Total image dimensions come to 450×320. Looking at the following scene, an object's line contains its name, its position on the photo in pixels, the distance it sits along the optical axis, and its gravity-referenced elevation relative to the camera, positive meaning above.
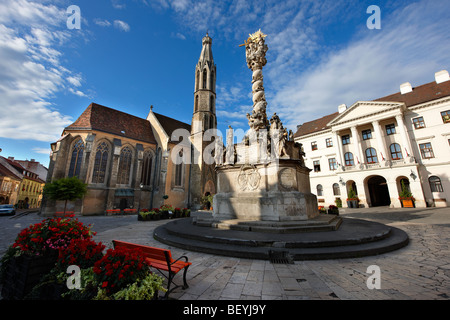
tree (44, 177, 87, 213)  17.97 +1.03
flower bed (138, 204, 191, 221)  13.79 -1.11
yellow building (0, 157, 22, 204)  31.02 +3.12
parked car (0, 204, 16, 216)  19.91 -0.99
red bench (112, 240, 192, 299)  2.90 -1.03
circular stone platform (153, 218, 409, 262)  4.51 -1.26
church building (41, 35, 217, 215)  22.17 +5.74
